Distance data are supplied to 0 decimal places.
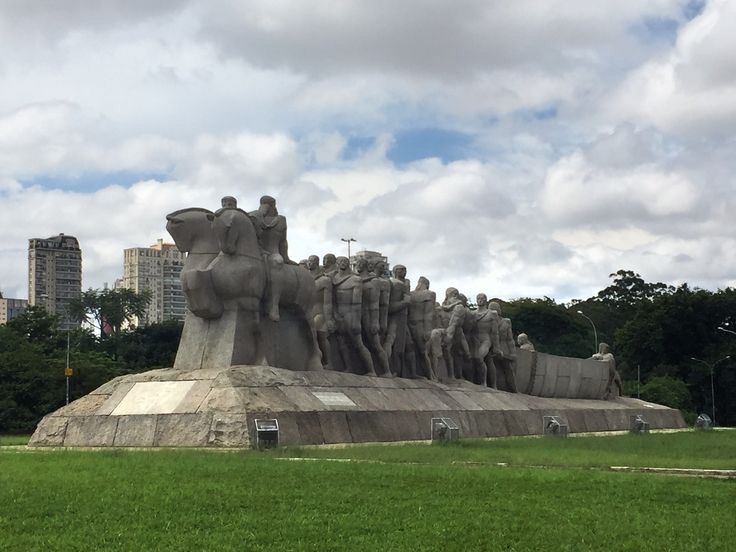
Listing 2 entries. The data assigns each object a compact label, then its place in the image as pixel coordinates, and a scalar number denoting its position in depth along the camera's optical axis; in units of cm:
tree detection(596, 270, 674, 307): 8319
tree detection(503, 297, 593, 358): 7156
